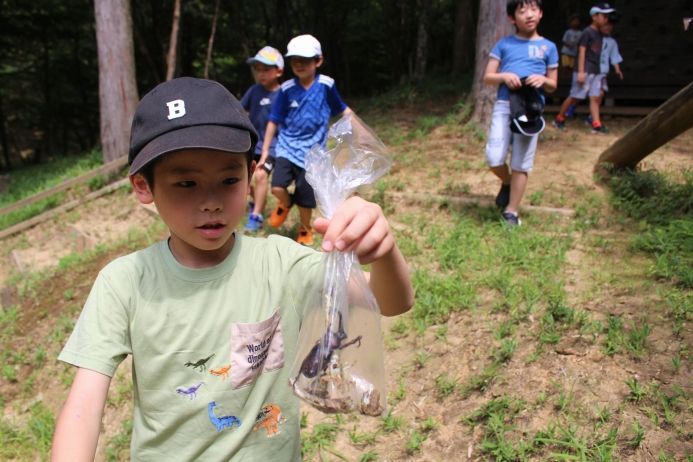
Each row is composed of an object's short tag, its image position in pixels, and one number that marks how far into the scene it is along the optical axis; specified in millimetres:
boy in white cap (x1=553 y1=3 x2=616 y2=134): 7609
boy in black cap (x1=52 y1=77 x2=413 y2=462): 1331
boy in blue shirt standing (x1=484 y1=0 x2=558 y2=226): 4266
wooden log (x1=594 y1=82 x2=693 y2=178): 4156
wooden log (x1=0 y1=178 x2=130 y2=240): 7230
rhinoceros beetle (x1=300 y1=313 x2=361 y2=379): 1348
